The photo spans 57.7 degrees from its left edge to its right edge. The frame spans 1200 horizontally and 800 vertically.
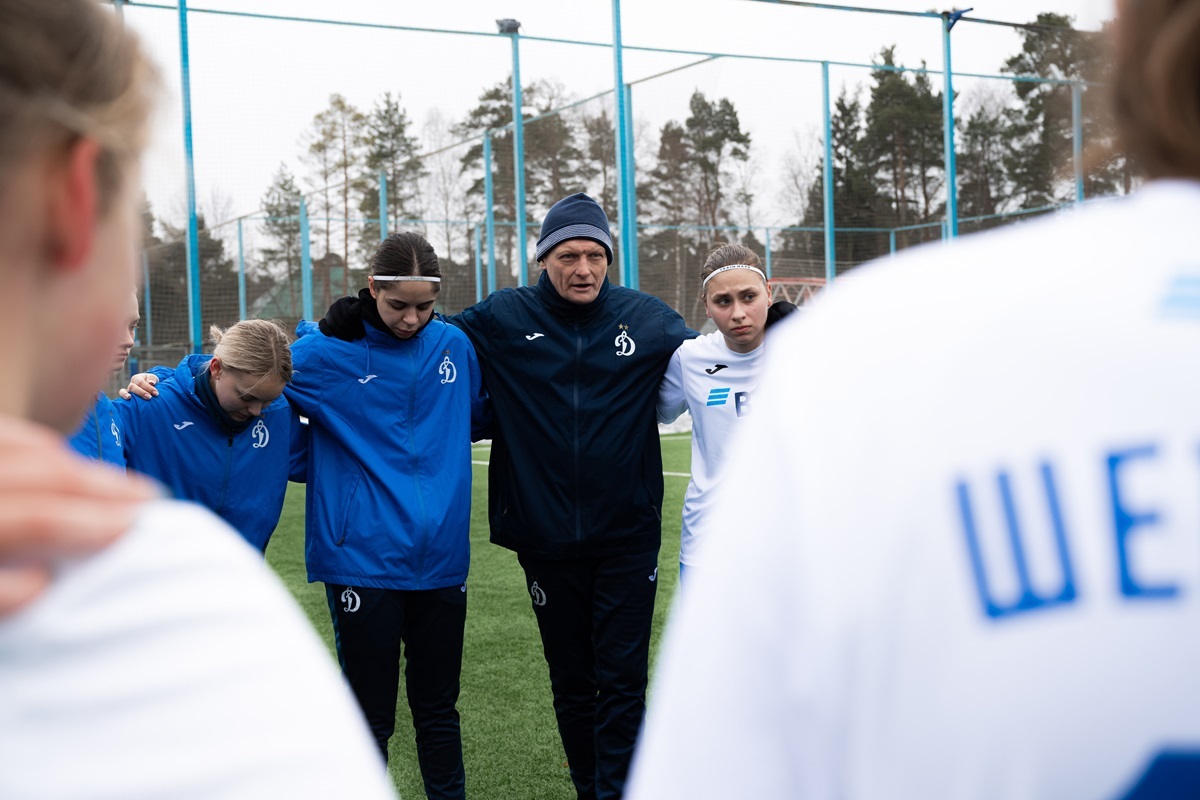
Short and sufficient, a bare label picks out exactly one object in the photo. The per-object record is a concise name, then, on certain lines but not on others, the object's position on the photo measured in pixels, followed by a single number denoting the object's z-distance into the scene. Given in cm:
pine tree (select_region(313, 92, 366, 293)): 1323
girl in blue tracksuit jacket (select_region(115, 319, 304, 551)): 371
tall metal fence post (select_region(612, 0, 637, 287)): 1116
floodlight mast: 1223
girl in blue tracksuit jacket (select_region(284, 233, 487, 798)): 383
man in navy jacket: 403
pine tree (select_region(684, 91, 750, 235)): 1625
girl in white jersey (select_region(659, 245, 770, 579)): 412
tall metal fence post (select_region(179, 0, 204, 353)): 818
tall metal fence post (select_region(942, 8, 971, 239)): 1398
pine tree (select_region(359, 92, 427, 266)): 1689
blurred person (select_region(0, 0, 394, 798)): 56
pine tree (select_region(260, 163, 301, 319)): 1645
